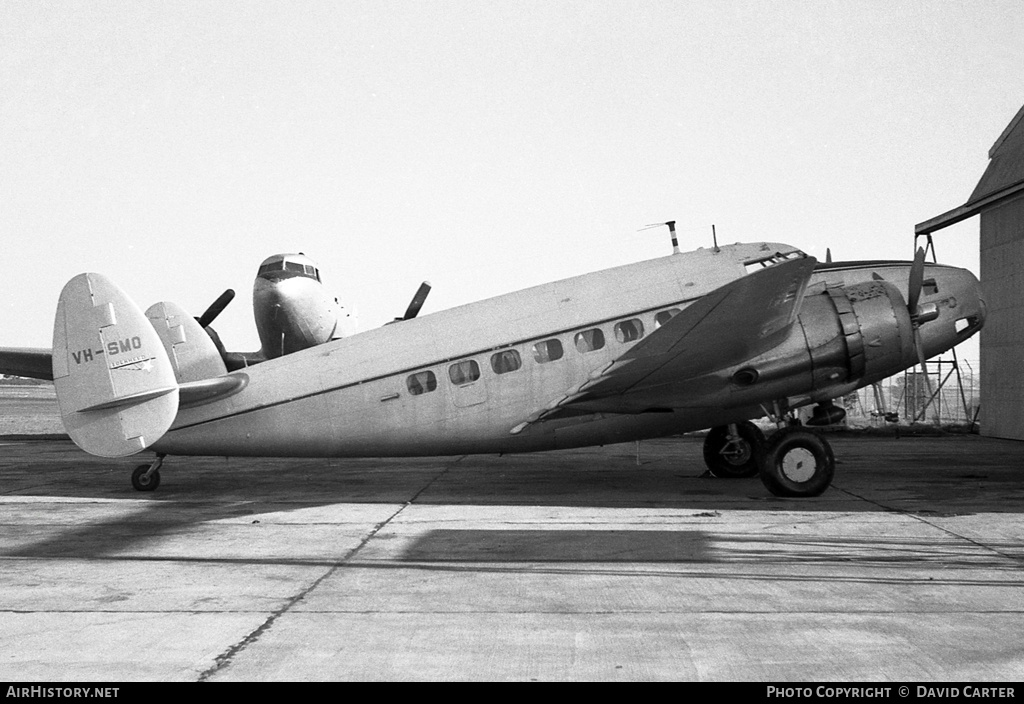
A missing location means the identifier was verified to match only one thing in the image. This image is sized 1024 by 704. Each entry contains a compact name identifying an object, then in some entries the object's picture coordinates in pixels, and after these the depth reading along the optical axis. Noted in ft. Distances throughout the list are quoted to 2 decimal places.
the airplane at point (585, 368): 43.60
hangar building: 86.53
